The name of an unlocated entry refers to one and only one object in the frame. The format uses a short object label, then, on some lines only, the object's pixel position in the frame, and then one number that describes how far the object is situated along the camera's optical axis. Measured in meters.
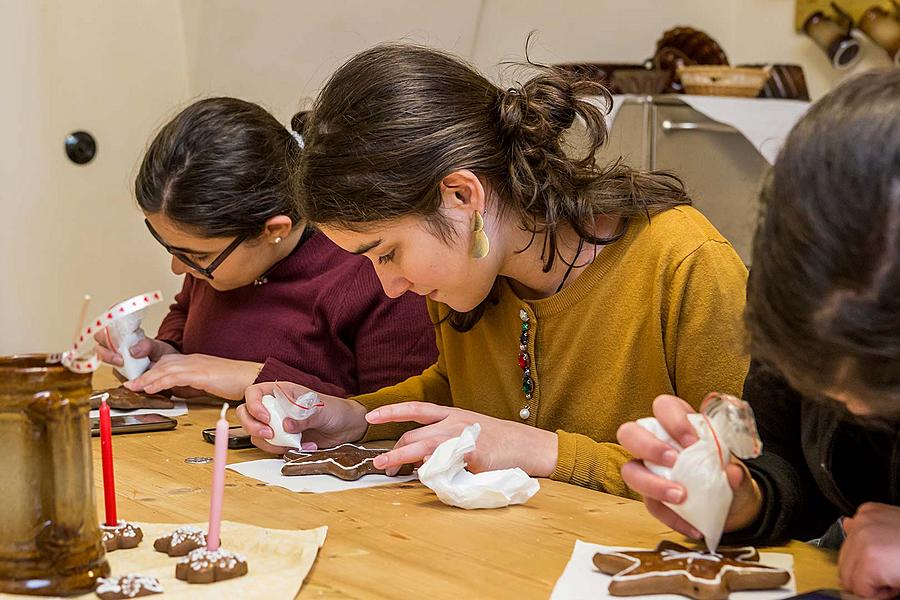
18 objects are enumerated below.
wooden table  1.05
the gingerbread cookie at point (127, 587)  1.00
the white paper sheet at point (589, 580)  1.00
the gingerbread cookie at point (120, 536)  1.15
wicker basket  3.40
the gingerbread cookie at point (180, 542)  1.13
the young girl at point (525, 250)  1.48
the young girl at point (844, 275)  0.81
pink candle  0.99
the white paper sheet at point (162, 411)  2.02
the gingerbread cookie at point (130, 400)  2.04
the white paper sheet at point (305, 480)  1.43
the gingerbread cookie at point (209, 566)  1.04
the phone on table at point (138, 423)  1.83
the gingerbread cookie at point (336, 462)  1.48
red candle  1.08
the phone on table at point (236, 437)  1.72
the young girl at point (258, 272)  2.09
